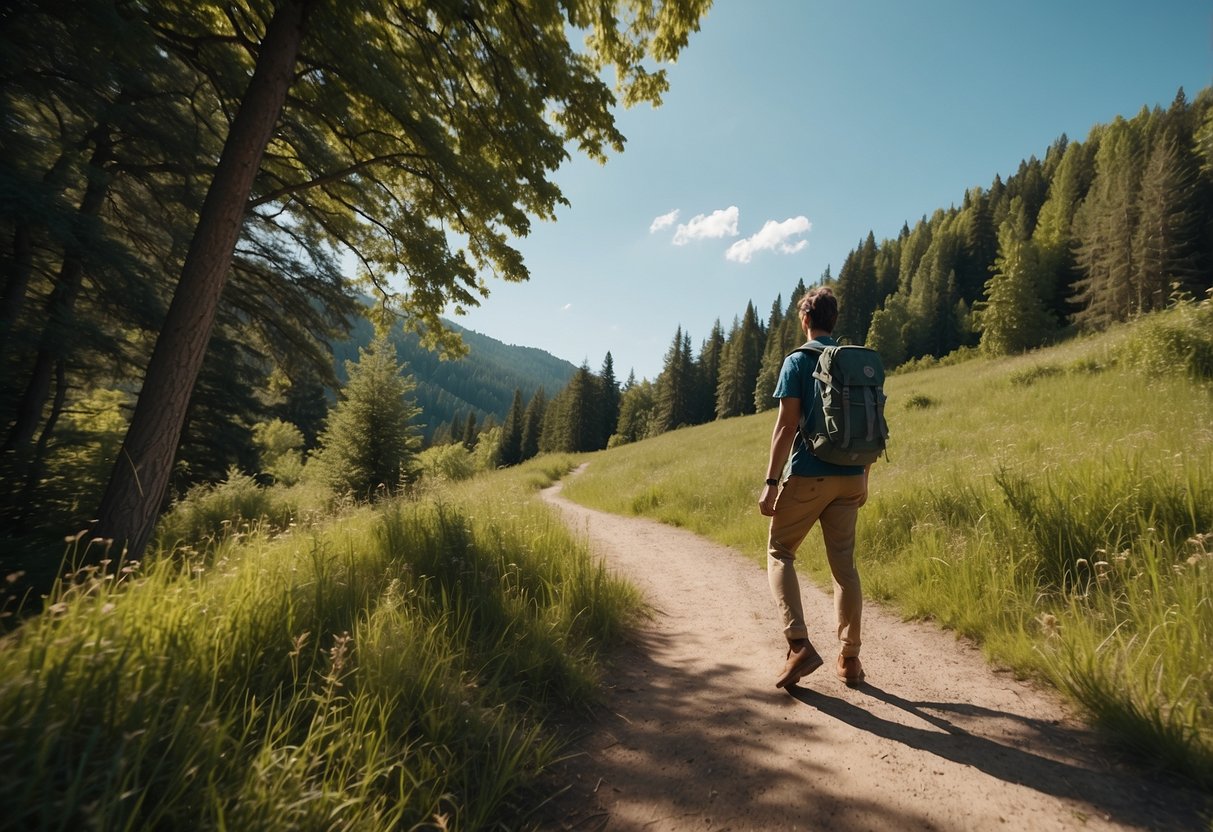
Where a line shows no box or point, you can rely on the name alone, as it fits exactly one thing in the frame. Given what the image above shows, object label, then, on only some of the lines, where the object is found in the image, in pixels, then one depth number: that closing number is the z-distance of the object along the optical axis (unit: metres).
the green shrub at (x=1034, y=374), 13.16
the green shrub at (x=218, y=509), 7.93
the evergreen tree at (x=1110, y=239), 35.97
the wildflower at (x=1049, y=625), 2.86
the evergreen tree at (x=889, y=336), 54.16
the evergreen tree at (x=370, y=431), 13.34
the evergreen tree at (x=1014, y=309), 37.66
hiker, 3.08
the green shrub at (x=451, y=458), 28.83
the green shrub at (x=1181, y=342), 7.88
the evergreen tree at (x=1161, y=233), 33.50
